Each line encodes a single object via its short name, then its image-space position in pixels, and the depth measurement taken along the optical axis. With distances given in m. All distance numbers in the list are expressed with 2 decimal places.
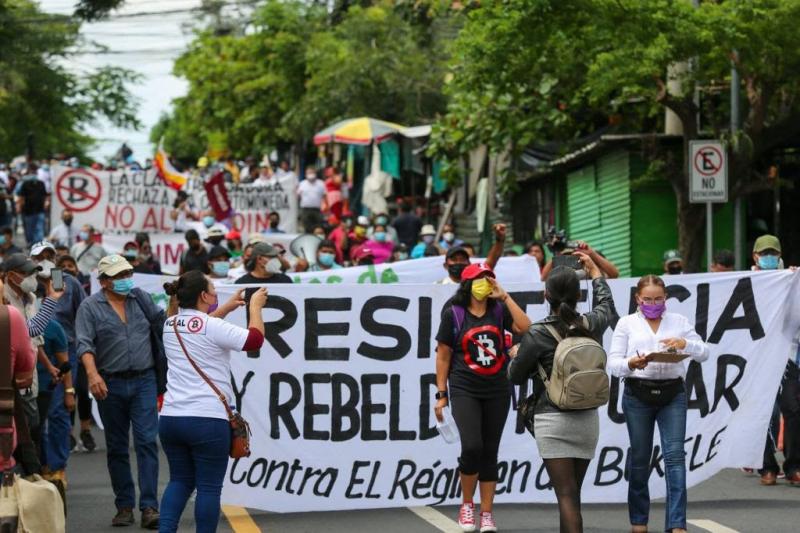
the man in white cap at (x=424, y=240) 23.78
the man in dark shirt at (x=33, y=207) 33.19
